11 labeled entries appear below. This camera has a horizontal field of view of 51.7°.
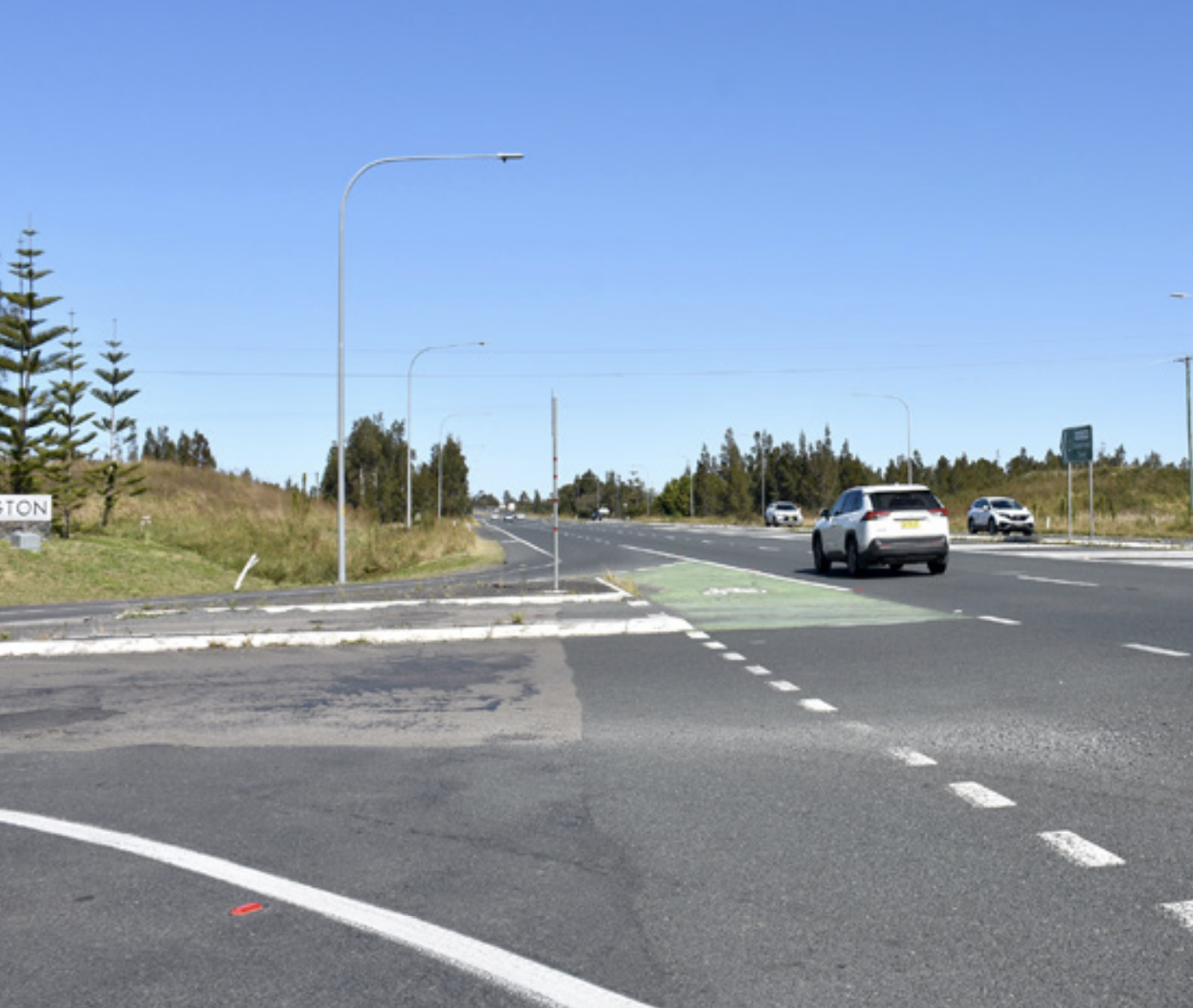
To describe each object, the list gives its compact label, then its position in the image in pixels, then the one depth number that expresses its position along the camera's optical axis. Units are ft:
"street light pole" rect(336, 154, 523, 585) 87.51
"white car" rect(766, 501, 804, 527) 252.62
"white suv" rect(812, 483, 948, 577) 79.61
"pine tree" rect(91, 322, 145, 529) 168.25
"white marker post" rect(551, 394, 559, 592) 59.57
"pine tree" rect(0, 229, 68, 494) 142.82
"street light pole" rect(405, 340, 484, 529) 161.38
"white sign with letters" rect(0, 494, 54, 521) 122.93
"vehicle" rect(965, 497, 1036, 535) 172.35
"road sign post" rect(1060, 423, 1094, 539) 144.66
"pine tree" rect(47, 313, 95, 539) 146.20
